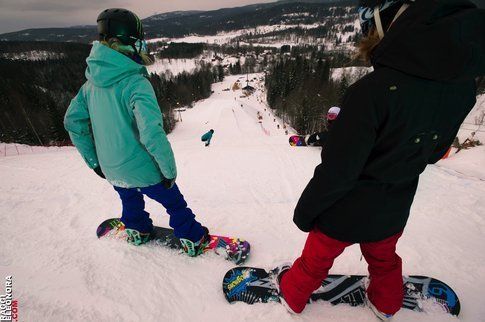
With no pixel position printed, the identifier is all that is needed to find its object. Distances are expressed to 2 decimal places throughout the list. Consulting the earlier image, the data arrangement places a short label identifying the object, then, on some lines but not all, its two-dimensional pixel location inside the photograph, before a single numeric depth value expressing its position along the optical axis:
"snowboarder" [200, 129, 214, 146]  9.43
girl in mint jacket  1.77
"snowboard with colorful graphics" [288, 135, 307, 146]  6.93
